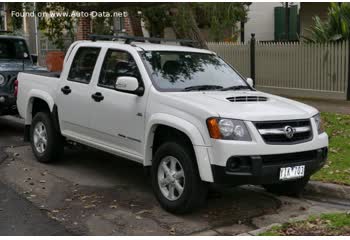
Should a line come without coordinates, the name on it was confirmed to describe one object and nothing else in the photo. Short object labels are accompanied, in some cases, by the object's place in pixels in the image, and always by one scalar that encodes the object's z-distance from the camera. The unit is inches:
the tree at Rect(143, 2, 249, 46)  459.5
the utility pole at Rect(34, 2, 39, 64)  960.0
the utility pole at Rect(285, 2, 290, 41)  897.1
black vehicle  410.0
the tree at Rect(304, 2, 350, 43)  515.8
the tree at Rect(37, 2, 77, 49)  526.6
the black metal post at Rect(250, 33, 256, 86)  584.7
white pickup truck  201.5
